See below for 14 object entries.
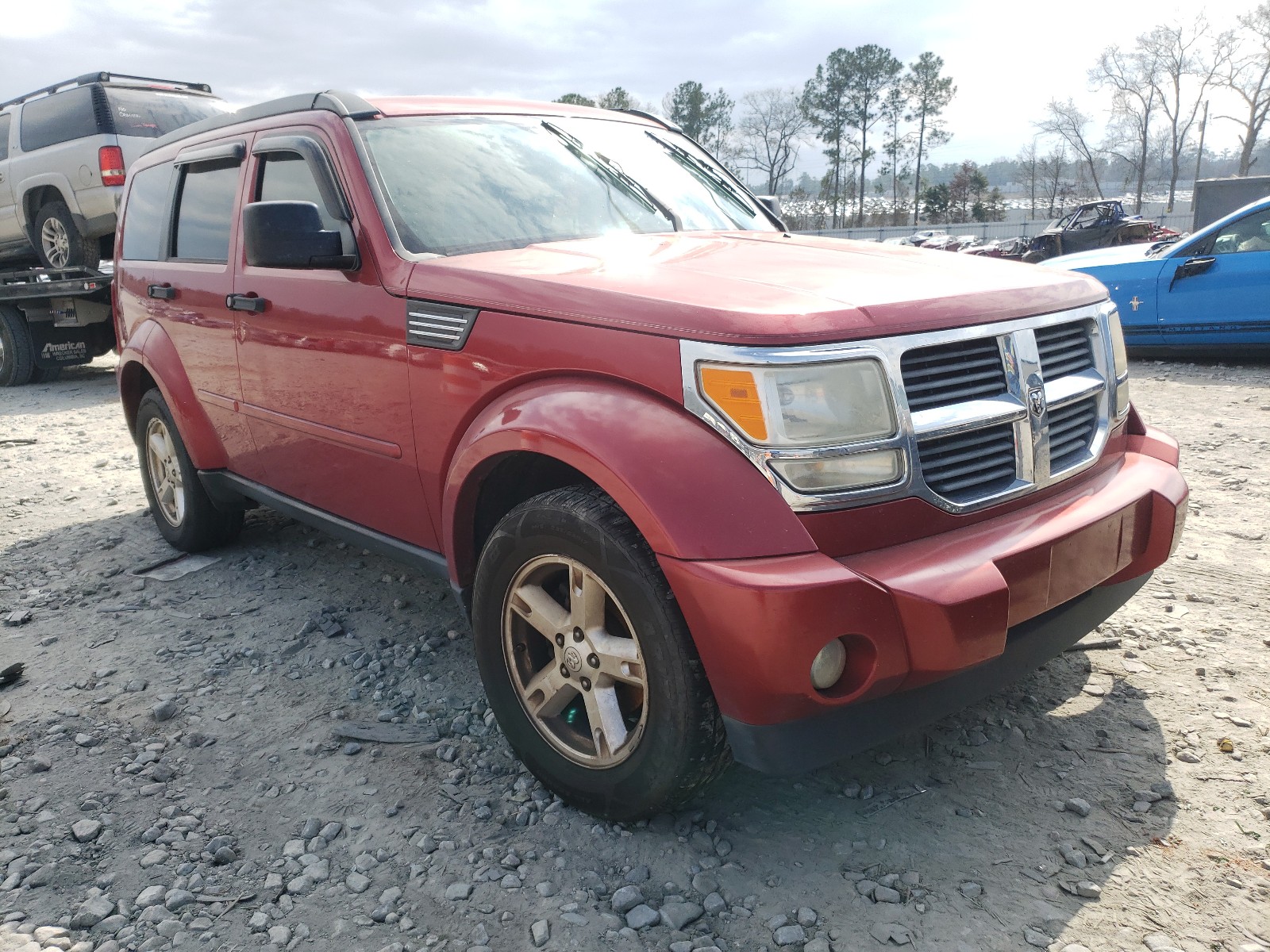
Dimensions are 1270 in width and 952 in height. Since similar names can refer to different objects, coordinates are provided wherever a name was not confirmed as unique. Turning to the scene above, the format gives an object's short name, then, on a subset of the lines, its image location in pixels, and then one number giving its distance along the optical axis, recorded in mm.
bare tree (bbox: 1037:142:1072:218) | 74312
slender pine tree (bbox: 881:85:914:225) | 76250
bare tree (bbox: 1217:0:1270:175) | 62469
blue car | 8055
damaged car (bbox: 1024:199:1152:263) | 22562
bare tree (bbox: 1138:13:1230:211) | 61719
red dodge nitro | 2016
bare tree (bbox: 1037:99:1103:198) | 69688
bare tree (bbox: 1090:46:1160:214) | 64938
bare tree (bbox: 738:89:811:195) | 79750
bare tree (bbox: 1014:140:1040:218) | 75438
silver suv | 9930
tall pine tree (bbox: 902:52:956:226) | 74875
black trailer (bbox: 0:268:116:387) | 10000
